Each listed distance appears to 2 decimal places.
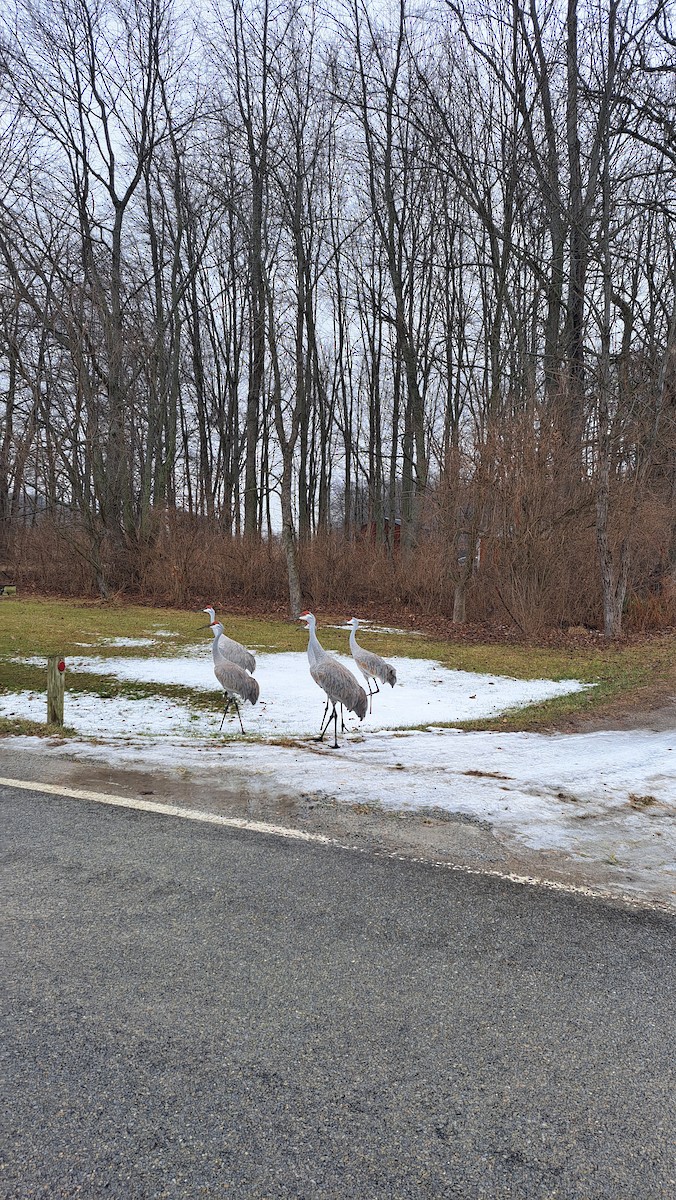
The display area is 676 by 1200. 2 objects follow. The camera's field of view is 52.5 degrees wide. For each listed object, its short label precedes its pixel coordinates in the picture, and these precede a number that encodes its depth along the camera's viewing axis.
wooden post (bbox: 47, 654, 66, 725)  7.59
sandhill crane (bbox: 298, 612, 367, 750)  7.50
